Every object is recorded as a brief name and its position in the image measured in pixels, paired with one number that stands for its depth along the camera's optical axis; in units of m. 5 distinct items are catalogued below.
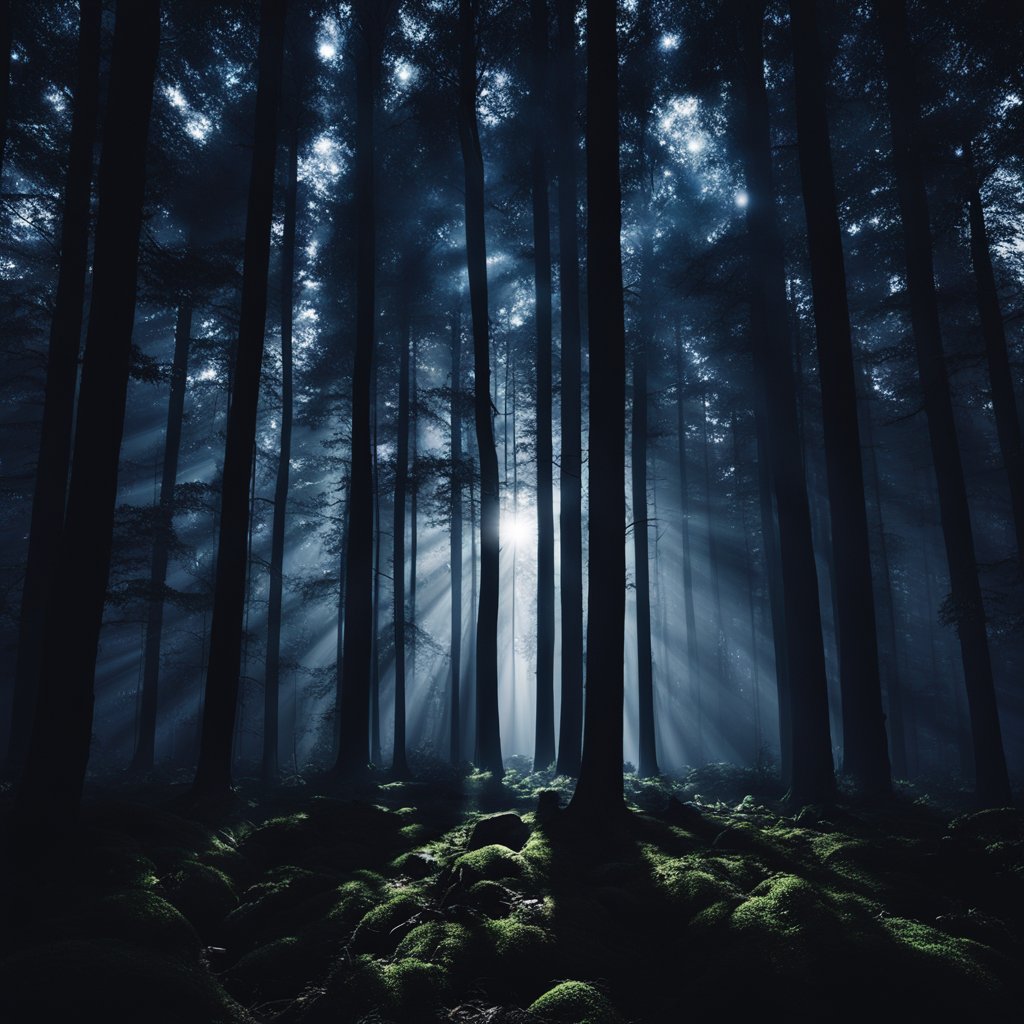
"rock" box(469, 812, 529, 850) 6.02
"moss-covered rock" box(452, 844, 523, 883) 4.90
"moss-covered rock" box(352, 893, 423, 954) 3.95
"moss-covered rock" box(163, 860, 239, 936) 4.52
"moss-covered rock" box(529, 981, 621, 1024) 3.07
